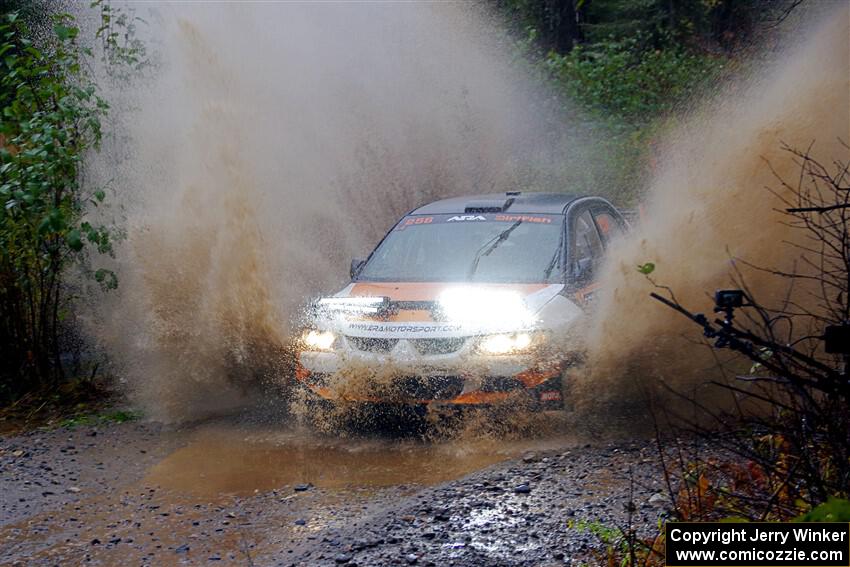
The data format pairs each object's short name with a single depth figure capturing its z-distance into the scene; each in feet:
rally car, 44.21
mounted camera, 20.72
